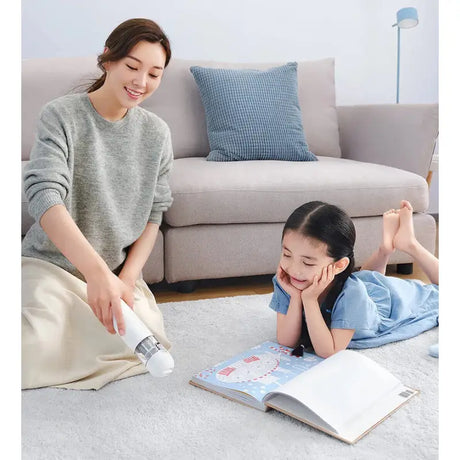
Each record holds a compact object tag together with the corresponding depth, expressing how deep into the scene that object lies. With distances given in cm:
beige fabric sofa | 197
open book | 112
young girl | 137
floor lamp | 290
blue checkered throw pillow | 235
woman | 128
